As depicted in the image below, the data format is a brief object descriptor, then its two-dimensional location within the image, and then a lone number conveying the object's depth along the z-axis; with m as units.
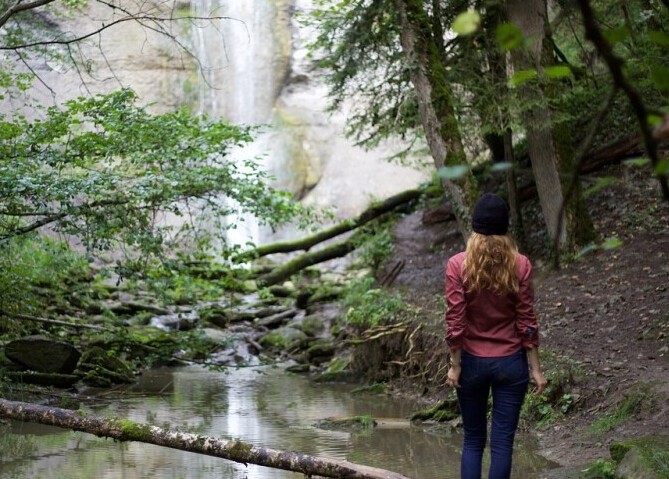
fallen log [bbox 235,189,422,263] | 17.56
